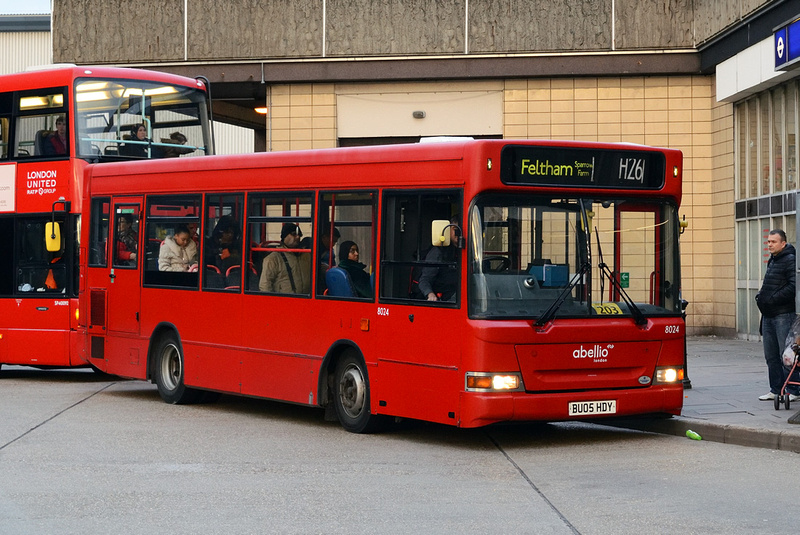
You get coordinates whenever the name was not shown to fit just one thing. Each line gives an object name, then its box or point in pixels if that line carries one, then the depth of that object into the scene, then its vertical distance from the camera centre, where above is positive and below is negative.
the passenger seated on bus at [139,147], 17.81 +1.71
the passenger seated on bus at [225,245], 13.81 +0.28
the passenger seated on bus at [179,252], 14.64 +0.22
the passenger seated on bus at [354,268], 11.95 +0.03
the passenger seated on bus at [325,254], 12.38 +0.17
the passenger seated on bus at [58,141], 17.62 +1.77
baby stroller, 12.37 -0.80
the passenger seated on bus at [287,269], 12.77 +0.02
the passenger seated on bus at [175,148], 18.45 +1.76
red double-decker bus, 17.67 +1.49
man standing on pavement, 13.09 -0.30
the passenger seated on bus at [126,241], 15.80 +0.37
